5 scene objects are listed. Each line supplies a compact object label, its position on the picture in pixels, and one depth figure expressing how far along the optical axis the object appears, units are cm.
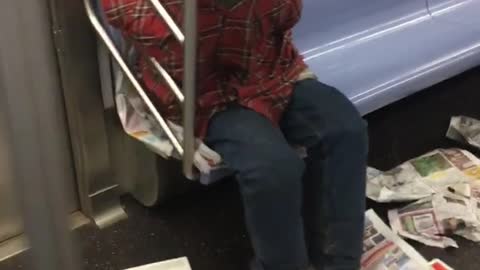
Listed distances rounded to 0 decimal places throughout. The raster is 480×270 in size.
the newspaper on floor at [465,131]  193
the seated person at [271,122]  128
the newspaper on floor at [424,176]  173
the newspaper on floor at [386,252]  154
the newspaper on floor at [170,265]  146
